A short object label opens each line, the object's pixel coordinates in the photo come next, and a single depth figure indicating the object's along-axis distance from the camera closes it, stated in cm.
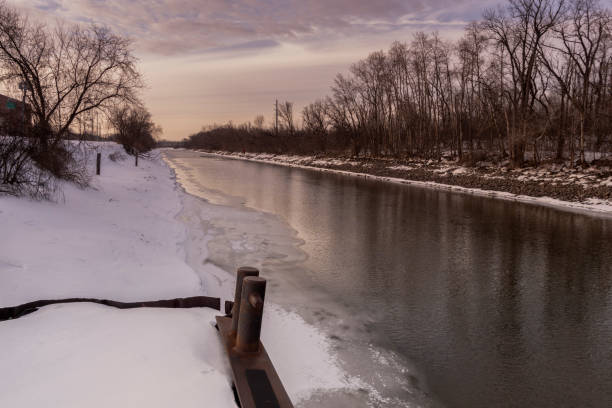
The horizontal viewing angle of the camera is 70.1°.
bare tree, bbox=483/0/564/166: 2786
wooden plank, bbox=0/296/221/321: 487
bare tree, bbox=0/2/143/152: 1562
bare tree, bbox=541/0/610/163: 2644
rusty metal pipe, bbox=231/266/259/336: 471
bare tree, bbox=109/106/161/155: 4456
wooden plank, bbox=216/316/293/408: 360
